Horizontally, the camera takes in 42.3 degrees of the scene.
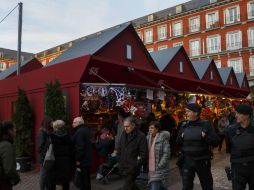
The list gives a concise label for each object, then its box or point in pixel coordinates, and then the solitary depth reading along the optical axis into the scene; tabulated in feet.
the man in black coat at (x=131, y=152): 19.04
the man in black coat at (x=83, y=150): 22.86
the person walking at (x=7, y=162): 15.37
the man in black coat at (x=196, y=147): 18.21
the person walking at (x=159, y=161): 19.42
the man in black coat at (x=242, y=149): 15.31
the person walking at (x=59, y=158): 21.71
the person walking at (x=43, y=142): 23.36
